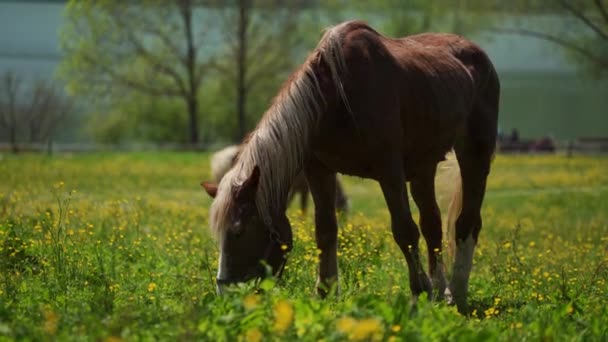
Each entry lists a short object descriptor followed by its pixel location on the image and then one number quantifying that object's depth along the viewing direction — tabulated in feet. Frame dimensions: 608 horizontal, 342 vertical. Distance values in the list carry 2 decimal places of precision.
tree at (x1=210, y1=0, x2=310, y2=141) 290.15
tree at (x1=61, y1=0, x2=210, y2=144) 277.64
